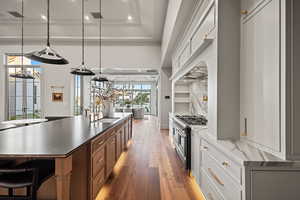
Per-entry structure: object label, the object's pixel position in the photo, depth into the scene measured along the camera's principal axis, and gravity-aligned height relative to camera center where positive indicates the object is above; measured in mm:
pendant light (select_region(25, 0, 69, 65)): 2111 +591
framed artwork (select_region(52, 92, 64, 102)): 7477 +109
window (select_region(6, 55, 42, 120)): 7500 +151
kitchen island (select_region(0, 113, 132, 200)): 1247 -436
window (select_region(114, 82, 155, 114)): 15602 +542
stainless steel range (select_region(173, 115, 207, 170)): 2639 -664
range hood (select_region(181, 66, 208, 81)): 2939 +550
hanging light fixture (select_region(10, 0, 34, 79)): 4059 +607
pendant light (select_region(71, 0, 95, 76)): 3241 +575
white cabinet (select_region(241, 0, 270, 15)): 1397 +868
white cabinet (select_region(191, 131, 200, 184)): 2219 -815
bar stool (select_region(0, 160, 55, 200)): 1207 -631
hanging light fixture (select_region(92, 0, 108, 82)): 4148 +523
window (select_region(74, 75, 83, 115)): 8095 +179
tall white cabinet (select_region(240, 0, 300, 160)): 1089 +184
